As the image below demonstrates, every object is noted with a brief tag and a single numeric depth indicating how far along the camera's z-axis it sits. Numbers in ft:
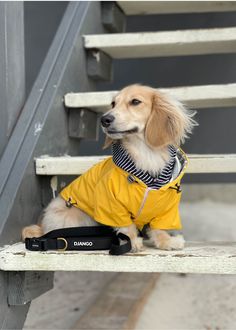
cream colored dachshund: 5.41
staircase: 4.85
